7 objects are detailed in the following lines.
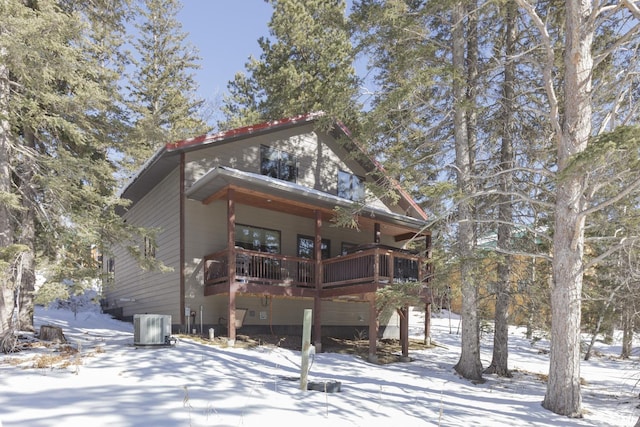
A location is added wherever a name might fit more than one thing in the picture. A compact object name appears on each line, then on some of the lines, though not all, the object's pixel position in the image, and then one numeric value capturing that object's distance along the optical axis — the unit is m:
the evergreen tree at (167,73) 26.81
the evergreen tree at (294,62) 21.61
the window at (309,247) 15.05
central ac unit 9.09
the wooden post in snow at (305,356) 6.55
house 11.95
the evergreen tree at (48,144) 8.26
